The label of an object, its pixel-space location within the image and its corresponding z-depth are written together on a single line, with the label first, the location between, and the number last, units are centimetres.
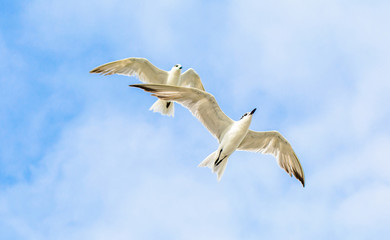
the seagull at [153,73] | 2033
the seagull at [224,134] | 1489
